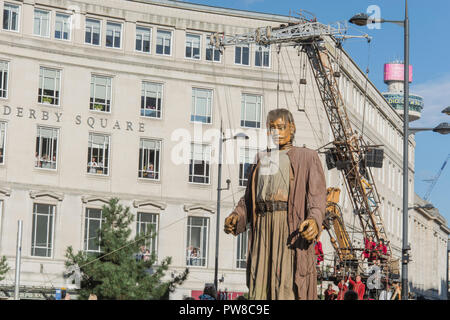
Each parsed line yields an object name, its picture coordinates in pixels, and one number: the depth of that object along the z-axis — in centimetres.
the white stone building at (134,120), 4750
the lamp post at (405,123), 2447
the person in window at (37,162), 4784
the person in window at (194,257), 5066
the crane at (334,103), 4012
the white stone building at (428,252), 9856
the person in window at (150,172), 5062
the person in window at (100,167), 4947
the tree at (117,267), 3173
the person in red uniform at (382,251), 3712
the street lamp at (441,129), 2662
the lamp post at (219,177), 4037
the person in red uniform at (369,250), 3585
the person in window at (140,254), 3428
